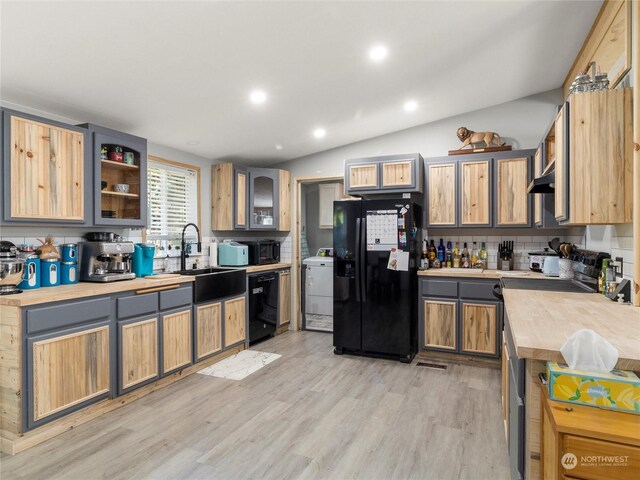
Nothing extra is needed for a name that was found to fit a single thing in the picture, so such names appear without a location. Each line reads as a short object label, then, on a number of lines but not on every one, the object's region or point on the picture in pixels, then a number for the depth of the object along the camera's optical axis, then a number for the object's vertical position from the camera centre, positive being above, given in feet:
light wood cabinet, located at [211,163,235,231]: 14.73 +1.63
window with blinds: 12.58 +1.43
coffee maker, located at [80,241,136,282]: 9.55 -0.57
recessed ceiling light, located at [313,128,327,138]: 13.41 +3.88
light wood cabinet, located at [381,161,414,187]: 13.23 +2.32
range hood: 8.47 +1.29
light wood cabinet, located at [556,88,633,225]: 6.10 +1.35
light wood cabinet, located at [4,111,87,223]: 7.93 +1.53
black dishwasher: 13.89 -2.54
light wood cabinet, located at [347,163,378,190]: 13.80 +2.32
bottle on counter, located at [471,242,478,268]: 13.69 -0.55
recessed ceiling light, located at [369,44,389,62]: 8.47 +4.29
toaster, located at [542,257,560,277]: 11.10 -0.83
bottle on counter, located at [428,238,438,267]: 14.07 -0.60
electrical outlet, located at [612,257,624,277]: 7.01 -0.50
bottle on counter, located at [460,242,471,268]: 13.71 -0.70
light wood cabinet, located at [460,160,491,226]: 12.73 +1.58
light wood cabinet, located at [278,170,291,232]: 16.06 +1.65
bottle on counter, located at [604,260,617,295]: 6.88 -0.74
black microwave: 15.03 -0.52
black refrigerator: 12.32 -1.28
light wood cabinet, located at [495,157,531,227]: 12.28 +1.56
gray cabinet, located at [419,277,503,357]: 11.82 -2.51
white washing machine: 16.65 -2.10
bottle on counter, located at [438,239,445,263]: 14.05 -0.52
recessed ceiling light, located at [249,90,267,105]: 9.96 +3.86
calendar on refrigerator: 12.41 +0.33
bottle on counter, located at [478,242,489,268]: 13.56 -0.60
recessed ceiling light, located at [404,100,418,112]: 11.97 +4.34
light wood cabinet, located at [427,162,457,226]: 13.21 +1.60
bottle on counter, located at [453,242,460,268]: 13.79 -0.67
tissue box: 3.38 -1.38
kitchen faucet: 12.94 -0.51
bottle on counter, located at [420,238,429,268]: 13.69 -0.64
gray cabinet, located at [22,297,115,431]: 7.29 -2.48
